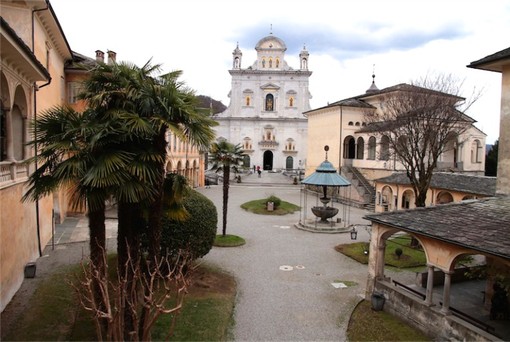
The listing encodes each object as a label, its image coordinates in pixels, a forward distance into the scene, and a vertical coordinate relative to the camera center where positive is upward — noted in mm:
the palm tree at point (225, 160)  20781 -48
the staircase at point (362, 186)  33925 -2370
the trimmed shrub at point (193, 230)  12844 -2506
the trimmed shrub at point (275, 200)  31153 -3373
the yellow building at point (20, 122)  9836 +1068
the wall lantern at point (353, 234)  18791 -3703
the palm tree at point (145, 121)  7926 +816
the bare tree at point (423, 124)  19594 +2128
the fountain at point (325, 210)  24209 -3338
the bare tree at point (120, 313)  5422 -2390
